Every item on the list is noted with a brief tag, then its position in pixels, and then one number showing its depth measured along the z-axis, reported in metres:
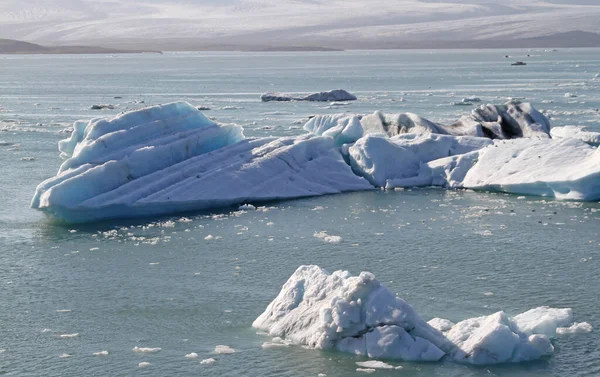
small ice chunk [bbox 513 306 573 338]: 19.45
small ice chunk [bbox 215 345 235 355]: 18.81
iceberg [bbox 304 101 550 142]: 43.12
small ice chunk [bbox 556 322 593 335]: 19.70
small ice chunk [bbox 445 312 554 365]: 17.97
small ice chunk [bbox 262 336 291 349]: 18.91
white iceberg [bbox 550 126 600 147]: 41.25
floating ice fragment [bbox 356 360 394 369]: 17.77
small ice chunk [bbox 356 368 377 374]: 17.59
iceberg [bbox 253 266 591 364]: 18.03
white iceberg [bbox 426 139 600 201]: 34.41
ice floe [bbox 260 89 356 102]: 82.50
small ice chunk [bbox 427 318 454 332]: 19.33
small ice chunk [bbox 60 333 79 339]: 20.25
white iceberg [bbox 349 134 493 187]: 38.84
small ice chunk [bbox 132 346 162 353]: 19.12
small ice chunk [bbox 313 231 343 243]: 29.22
